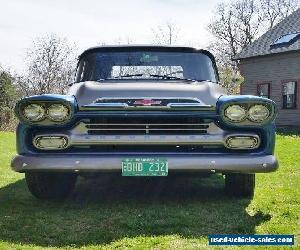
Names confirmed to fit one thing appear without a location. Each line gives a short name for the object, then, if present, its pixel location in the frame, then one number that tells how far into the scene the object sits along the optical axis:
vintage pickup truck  4.41
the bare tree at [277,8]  57.47
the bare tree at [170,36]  50.83
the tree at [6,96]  29.80
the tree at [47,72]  39.26
